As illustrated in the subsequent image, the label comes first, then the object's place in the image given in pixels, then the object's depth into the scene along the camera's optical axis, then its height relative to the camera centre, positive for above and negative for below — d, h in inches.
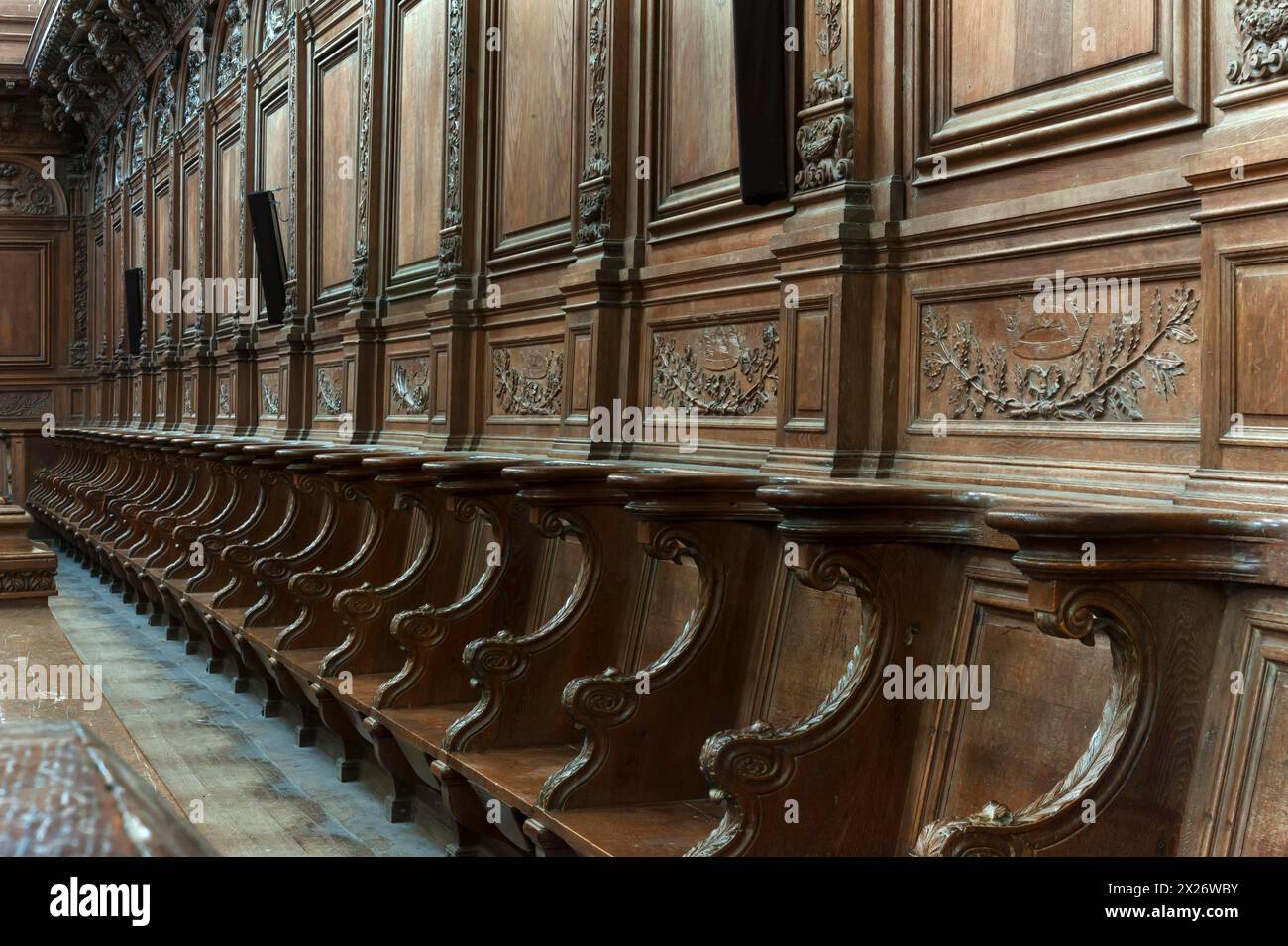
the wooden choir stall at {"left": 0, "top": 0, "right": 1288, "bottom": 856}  81.3 -0.9
